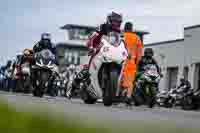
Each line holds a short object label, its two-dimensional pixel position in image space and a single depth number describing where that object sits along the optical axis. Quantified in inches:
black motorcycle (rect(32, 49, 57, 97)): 627.2
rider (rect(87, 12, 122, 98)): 476.7
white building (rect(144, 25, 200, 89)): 1638.8
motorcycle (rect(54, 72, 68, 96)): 1278.5
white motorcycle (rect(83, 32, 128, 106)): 461.1
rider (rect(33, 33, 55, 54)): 661.3
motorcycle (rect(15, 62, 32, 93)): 923.4
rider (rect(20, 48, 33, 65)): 888.3
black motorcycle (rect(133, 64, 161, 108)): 620.7
